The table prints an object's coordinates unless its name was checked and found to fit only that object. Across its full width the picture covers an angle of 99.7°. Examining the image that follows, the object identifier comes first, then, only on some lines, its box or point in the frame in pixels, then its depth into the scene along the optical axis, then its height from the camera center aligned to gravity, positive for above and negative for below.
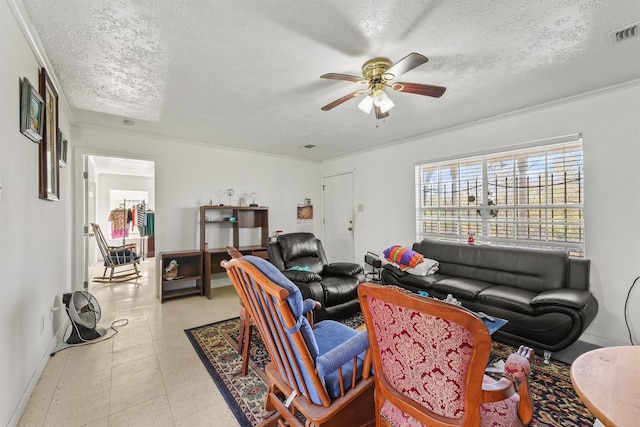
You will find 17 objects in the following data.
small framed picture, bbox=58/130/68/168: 2.74 +0.71
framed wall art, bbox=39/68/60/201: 2.14 +0.60
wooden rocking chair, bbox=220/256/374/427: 1.16 -0.68
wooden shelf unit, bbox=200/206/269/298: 4.39 -0.33
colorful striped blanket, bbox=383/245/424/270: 3.57 -0.61
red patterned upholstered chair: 0.84 -0.56
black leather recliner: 2.88 -0.74
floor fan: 2.64 -1.03
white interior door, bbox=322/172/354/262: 5.51 -0.09
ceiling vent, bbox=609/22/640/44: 1.81 +1.23
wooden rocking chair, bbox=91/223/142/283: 4.96 -0.84
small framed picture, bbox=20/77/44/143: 1.75 +0.71
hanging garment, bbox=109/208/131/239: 7.61 -0.20
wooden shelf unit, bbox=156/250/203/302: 3.99 -0.98
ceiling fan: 2.03 +1.03
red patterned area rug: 1.69 -1.27
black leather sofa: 2.28 -0.81
